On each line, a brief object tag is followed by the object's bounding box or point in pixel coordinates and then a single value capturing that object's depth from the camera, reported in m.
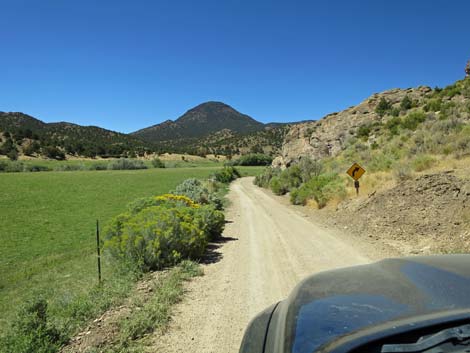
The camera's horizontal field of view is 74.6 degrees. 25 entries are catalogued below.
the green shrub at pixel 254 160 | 100.50
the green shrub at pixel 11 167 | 74.19
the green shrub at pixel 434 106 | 27.74
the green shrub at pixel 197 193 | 16.64
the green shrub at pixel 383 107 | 36.38
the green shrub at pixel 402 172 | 13.65
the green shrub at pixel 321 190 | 17.83
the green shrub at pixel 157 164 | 105.55
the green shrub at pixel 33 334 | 3.99
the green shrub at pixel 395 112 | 32.84
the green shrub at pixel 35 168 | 77.53
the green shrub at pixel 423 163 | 14.38
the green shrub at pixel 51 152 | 106.56
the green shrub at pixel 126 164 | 92.94
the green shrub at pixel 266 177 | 39.11
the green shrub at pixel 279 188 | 29.33
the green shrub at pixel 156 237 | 7.56
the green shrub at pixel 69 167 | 82.38
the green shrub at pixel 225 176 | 50.75
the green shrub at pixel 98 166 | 90.39
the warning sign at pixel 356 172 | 15.61
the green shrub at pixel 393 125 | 26.26
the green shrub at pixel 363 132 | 30.07
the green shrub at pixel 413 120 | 25.05
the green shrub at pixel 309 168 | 27.24
